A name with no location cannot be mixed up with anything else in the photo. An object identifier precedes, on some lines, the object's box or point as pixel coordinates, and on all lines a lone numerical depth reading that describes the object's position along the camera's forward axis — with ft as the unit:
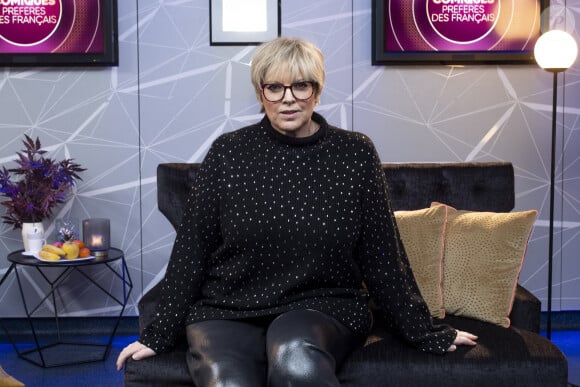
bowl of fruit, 11.21
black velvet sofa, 6.98
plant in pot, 11.75
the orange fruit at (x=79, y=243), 11.44
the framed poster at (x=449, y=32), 12.56
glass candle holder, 11.66
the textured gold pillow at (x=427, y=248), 8.53
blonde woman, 7.02
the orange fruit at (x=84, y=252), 11.42
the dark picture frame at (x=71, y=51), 12.45
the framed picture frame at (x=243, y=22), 12.53
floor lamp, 11.21
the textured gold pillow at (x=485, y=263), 8.36
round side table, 11.49
